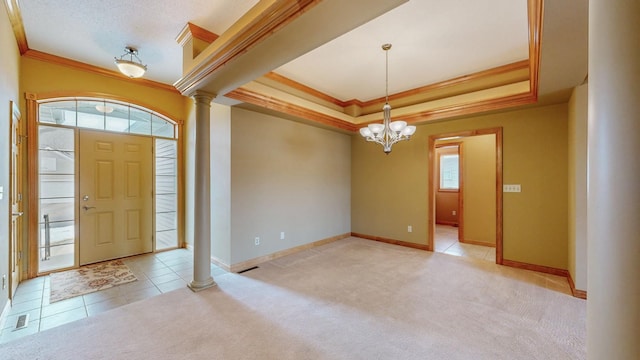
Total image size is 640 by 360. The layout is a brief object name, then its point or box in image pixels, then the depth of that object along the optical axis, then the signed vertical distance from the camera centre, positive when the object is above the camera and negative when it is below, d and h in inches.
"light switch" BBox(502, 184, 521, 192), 152.6 -5.7
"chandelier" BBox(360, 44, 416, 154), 136.3 +25.6
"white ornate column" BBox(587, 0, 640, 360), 24.3 -0.3
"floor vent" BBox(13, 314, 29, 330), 91.0 -52.0
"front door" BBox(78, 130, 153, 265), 152.0 -10.5
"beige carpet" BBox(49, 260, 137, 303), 118.2 -51.4
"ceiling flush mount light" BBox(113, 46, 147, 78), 119.9 +53.6
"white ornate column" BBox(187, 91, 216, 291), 121.3 -7.8
